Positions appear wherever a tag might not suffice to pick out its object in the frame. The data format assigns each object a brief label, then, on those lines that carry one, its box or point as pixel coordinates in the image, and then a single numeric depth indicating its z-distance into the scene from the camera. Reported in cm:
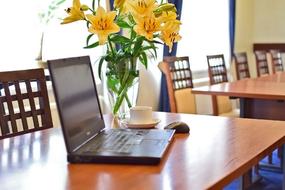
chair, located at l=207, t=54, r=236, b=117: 361
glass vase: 159
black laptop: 119
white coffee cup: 162
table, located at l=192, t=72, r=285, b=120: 272
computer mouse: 155
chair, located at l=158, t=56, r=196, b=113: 318
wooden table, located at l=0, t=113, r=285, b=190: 103
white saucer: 160
